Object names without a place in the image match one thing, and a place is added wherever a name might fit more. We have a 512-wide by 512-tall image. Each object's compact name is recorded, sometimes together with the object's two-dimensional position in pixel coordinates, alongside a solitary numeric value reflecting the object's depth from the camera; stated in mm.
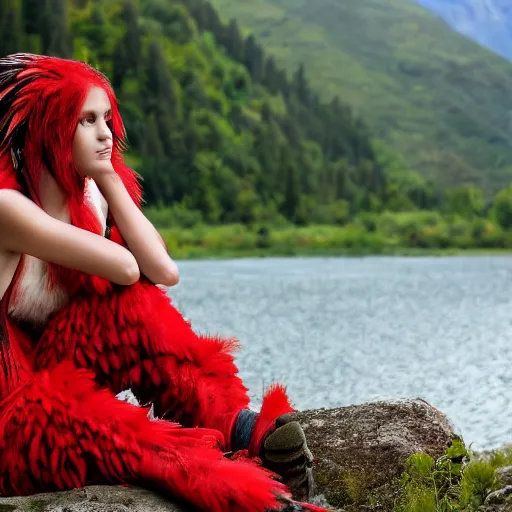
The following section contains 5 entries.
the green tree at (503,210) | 46312
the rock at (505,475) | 2631
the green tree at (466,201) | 50500
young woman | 2033
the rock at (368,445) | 2852
